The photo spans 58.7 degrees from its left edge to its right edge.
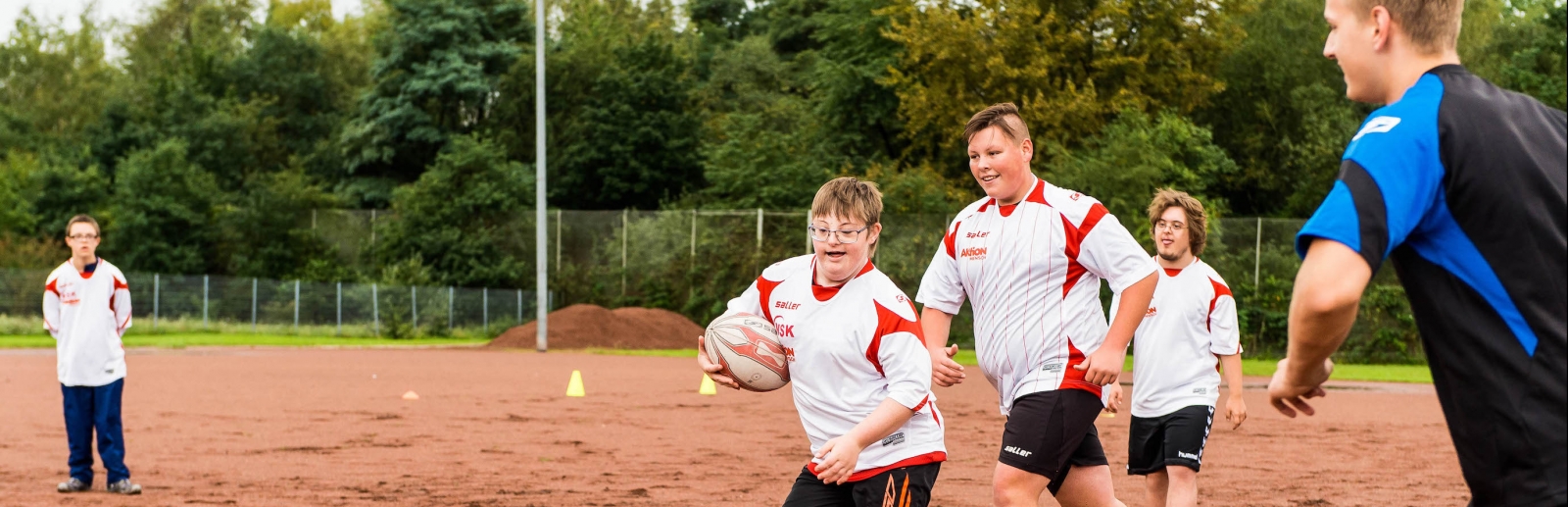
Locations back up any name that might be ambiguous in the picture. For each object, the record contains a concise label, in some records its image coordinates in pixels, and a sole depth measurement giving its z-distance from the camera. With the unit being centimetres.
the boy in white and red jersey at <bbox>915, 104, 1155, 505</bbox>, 517
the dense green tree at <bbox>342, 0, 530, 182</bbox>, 4769
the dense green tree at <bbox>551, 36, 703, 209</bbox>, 4700
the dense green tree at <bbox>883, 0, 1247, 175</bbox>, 3288
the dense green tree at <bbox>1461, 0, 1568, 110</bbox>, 3662
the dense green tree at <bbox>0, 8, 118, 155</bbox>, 6066
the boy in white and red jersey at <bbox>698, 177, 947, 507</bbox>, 446
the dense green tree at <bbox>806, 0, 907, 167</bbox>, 3916
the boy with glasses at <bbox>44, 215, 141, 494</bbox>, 909
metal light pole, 2870
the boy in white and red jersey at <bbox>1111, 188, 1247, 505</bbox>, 636
